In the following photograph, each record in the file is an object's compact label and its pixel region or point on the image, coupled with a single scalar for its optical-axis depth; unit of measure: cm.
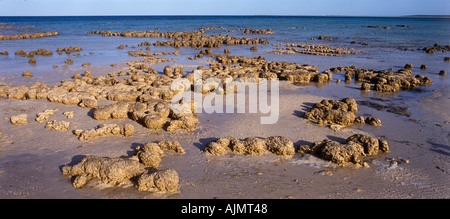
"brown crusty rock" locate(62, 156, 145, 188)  615
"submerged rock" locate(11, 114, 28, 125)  905
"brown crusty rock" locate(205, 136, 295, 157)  753
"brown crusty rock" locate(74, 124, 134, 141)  830
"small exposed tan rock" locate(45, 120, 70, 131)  870
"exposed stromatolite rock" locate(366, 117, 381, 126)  958
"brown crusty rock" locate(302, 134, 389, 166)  712
